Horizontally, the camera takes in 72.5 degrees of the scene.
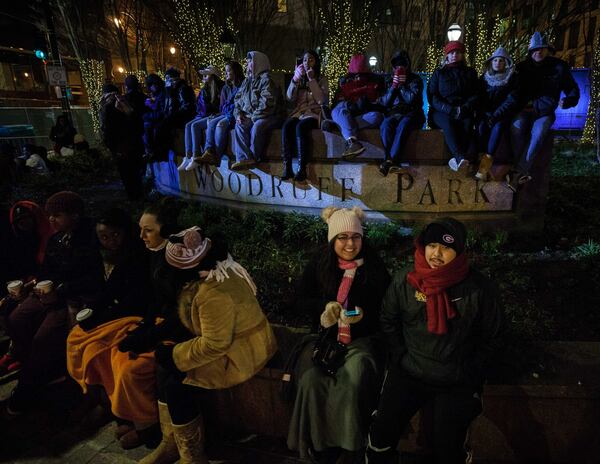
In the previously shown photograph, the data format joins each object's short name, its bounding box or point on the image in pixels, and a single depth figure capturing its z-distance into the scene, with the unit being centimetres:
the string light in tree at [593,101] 1405
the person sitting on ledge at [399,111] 522
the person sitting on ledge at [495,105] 499
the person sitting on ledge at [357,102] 544
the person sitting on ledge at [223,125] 630
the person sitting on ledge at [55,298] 324
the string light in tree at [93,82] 1906
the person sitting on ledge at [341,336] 243
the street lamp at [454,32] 991
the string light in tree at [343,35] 1785
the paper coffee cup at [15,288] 346
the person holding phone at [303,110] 566
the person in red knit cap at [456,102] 504
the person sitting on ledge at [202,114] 661
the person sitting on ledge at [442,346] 229
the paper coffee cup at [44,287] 329
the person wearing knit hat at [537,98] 499
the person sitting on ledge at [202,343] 243
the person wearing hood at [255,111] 583
